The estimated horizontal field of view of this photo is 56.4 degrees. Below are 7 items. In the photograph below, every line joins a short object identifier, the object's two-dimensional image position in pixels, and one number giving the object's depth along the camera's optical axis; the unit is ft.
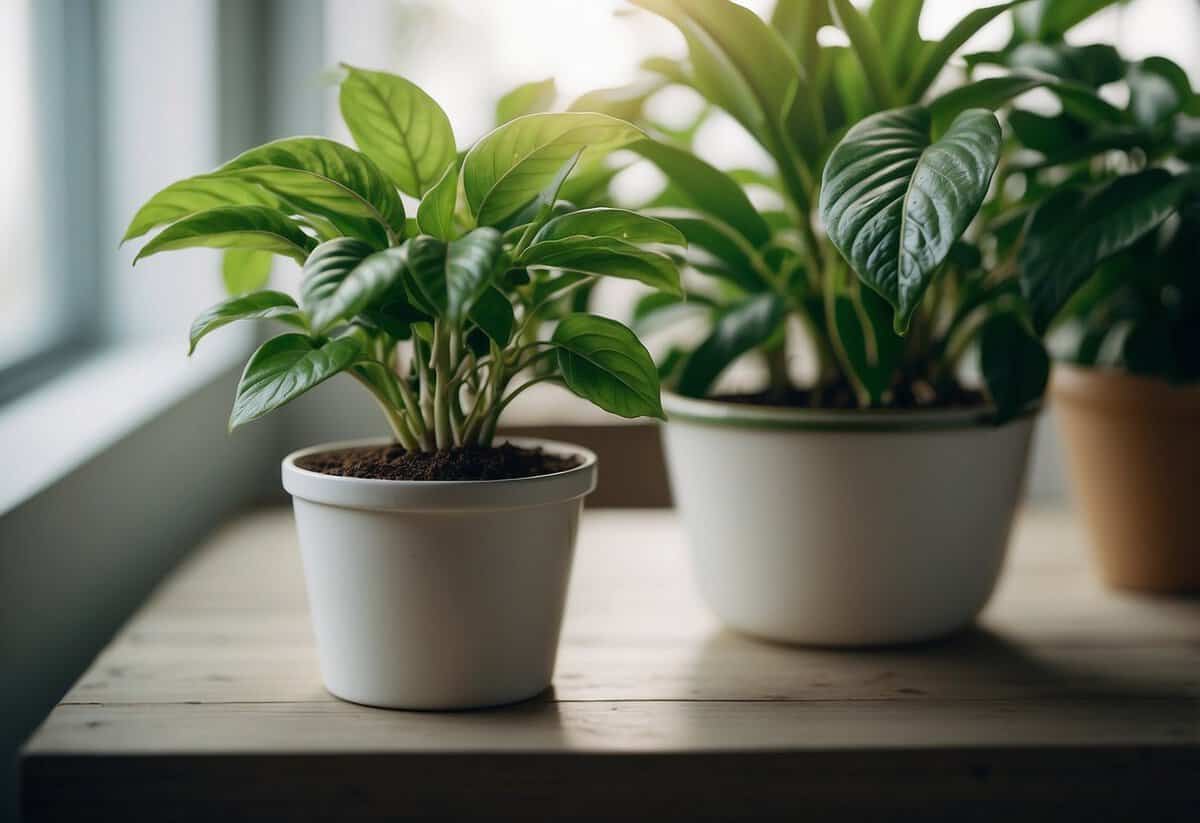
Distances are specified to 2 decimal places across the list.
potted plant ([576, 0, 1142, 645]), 3.04
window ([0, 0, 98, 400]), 4.13
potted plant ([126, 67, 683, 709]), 2.55
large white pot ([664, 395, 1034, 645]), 3.10
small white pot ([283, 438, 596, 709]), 2.63
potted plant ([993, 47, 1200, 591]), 3.20
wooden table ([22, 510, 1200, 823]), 2.51
